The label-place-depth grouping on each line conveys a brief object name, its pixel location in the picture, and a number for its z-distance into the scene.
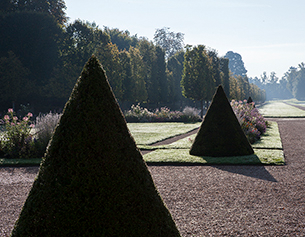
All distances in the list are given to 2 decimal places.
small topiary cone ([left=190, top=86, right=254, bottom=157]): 9.38
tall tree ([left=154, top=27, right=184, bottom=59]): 66.24
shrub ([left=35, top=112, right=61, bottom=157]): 10.14
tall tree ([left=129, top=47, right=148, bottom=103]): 30.73
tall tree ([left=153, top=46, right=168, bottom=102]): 34.88
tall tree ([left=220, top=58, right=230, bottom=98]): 39.91
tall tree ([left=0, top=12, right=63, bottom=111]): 27.77
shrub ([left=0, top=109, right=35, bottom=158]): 9.99
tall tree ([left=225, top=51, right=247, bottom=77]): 148.12
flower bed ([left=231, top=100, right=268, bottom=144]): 13.29
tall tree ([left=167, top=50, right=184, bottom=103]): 39.63
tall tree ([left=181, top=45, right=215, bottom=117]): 29.34
